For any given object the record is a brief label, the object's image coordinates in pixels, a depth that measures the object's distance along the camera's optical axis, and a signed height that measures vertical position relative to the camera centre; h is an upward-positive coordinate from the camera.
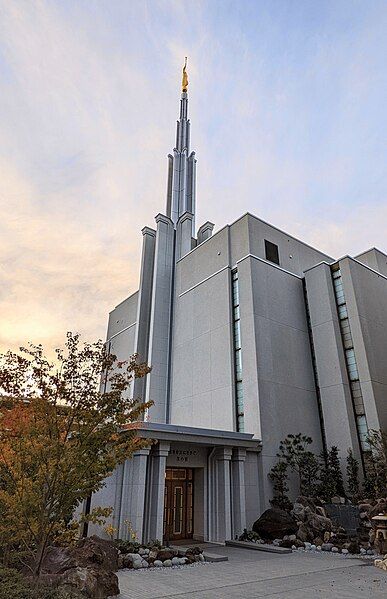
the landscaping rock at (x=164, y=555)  10.23 -1.80
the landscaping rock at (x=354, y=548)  12.19 -1.88
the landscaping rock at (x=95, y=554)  7.38 -1.35
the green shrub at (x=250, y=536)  14.01 -1.80
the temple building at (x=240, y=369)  14.45 +5.75
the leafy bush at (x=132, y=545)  10.76 -1.69
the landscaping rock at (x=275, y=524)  14.00 -1.41
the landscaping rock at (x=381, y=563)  9.59 -1.87
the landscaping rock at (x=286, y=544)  13.16 -1.93
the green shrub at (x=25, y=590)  5.31 -1.46
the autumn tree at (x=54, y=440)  6.14 +0.69
